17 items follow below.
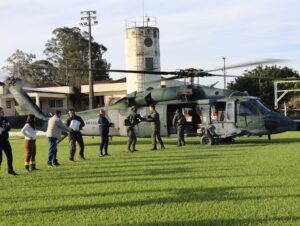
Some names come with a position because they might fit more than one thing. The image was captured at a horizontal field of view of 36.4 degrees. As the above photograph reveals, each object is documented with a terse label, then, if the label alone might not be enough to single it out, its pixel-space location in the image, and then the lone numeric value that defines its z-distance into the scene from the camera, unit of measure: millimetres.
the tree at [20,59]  78250
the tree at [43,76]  81812
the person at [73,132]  15039
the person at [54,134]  13883
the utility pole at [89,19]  49062
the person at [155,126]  18595
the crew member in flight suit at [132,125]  17969
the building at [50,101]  59250
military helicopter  18922
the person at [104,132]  16797
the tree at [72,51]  74625
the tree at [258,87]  57406
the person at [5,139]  11680
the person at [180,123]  19312
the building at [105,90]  58375
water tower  47781
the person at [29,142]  12672
